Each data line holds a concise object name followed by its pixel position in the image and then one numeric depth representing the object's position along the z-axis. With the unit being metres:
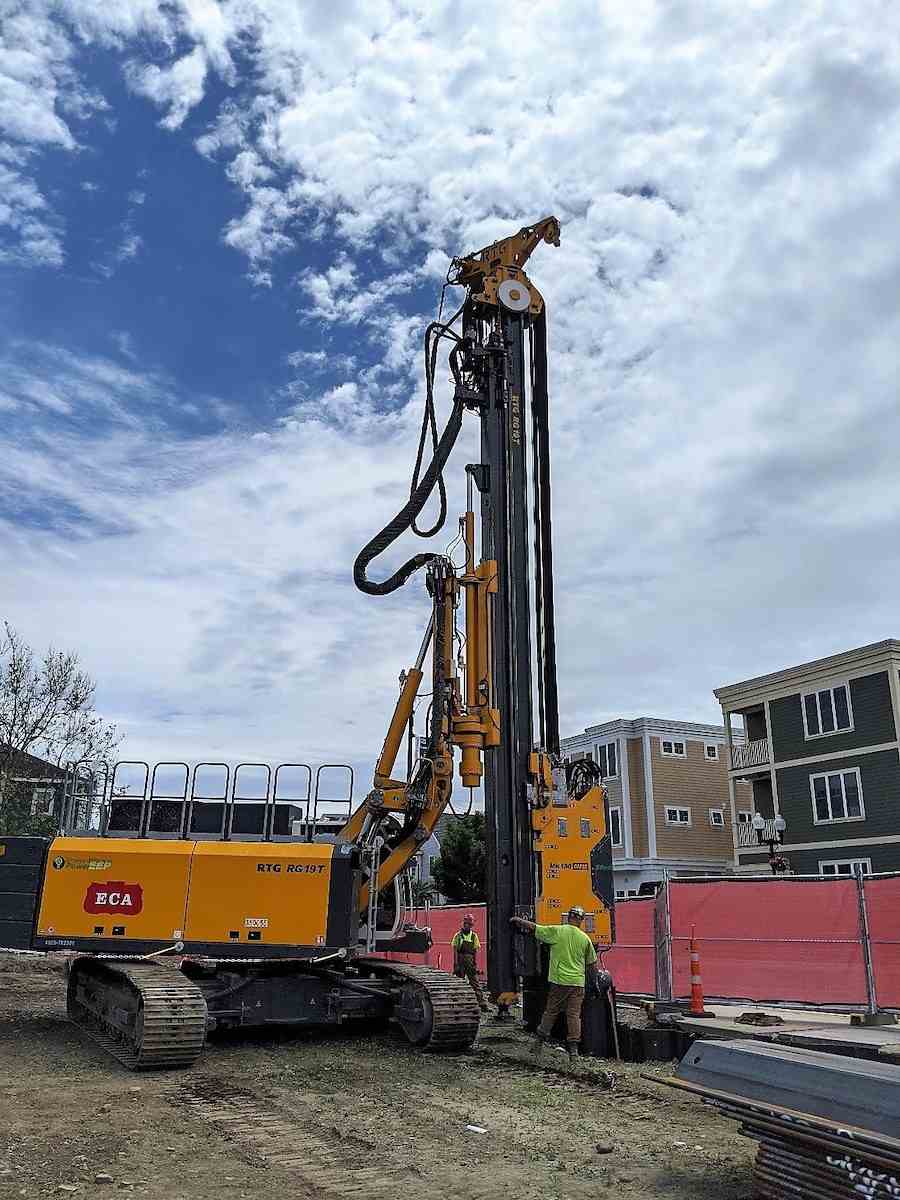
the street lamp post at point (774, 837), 26.14
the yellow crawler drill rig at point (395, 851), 11.22
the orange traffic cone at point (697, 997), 11.71
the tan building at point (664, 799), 39.84
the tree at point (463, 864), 35.09
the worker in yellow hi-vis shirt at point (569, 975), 10.84
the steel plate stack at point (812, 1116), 5.07
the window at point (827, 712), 31.61
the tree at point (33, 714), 26.20
